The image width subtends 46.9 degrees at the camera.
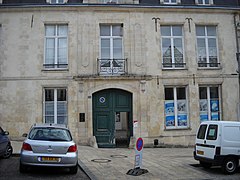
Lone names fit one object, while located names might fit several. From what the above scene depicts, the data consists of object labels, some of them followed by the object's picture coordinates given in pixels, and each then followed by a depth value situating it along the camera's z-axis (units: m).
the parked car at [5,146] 9.45
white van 8.30
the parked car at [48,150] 7.16
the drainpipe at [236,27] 15.64
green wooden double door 14.42
